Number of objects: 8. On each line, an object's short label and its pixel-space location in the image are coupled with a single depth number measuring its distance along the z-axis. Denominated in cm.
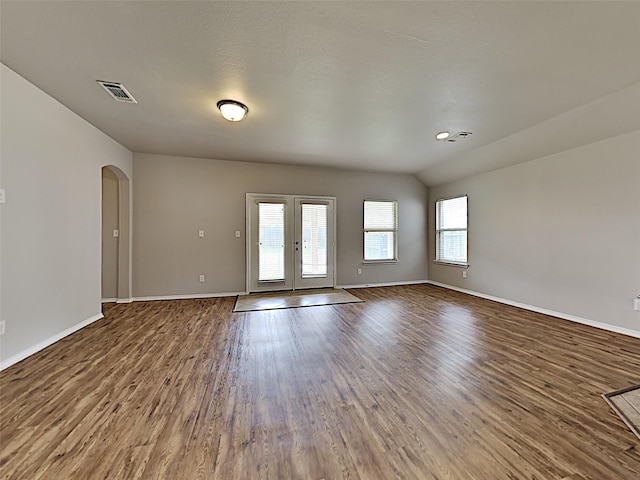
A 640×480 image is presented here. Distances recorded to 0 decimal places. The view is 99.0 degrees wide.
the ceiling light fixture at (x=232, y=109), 304
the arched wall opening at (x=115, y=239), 492
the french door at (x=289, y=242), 569
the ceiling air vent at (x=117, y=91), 273
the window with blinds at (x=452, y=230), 595
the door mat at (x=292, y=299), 471
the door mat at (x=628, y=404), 176
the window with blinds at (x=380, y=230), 654
